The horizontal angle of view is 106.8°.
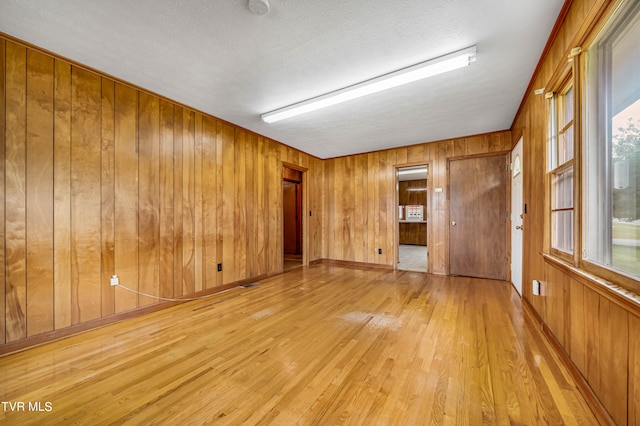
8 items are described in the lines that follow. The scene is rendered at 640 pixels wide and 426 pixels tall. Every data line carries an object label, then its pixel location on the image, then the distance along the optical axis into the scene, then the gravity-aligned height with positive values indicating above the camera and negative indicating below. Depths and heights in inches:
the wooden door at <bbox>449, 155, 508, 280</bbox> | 163.5 -2.8
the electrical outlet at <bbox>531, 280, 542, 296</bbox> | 91.8 -29.3
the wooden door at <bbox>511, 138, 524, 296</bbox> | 128.0 -2.2
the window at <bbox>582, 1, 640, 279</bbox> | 44.6 +14.1
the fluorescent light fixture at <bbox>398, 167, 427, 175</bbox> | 292.5 +53.5
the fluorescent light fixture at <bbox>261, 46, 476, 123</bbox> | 82.6 +53.9
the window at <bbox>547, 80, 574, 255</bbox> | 70.4 +14.8
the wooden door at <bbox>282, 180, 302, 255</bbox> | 277.9 -5.4
